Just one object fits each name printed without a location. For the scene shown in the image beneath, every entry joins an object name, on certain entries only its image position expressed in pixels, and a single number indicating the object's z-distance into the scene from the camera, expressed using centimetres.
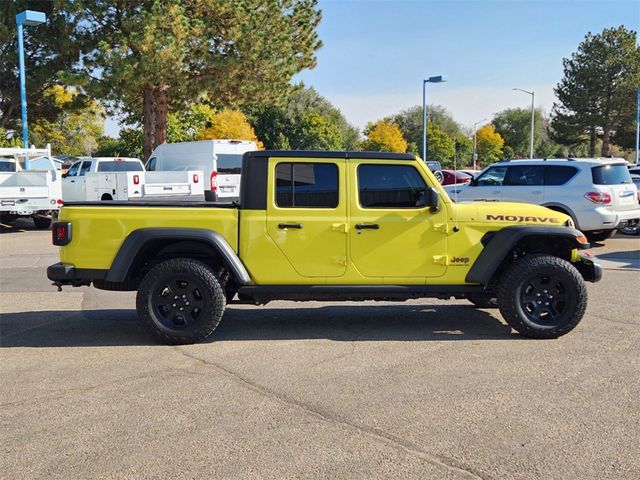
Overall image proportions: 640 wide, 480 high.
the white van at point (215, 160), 1962
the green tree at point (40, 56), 2453
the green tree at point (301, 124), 6350
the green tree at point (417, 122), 8265
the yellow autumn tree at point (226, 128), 5203
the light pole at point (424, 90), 3045
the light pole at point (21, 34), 2000
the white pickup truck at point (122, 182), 1788
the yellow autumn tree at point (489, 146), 8325
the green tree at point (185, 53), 2297
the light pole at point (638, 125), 4951
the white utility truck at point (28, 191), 1672
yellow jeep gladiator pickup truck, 594
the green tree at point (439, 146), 7094
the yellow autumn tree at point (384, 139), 6400
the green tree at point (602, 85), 6109
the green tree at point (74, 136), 5478
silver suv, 1234
